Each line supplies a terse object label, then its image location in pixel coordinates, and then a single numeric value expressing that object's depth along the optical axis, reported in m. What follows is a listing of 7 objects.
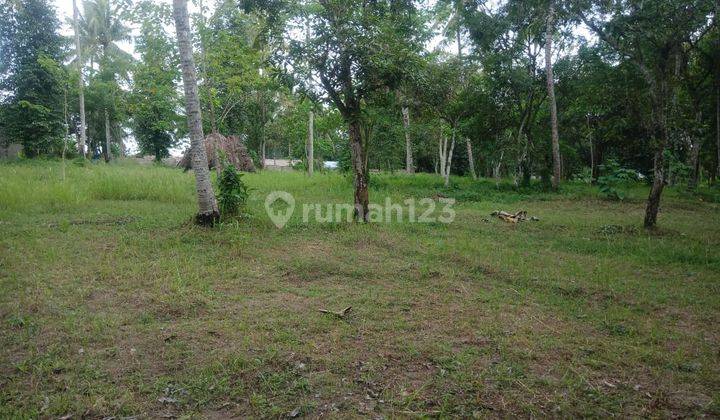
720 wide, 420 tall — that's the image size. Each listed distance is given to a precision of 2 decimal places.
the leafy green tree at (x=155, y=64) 11.08
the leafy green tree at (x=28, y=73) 22.27
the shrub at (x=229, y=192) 7.93
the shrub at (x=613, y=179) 13.82
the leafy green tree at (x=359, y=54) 7.12
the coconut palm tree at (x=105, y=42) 25.95
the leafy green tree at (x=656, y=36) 7.41
